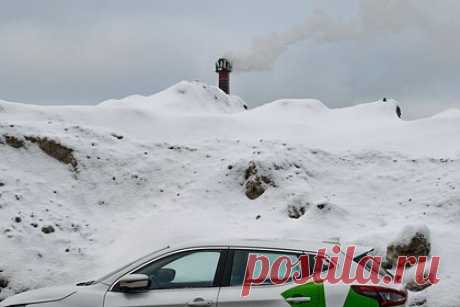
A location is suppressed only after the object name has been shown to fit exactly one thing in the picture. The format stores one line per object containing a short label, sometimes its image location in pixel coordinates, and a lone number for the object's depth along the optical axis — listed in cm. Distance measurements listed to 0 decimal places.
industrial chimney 3081
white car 560
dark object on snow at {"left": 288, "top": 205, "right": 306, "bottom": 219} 1364
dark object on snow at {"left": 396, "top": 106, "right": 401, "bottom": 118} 2492
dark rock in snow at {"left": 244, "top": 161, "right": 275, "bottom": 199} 1461
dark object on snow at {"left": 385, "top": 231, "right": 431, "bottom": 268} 1123
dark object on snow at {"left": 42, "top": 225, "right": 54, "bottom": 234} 1279
